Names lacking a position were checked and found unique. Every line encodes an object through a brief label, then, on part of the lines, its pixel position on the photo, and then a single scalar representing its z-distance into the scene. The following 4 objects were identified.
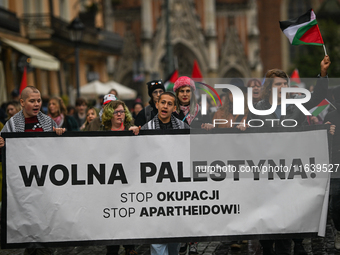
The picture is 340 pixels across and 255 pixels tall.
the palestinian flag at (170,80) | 15.66
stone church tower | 52.81
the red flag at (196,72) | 17.39
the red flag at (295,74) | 16.91
